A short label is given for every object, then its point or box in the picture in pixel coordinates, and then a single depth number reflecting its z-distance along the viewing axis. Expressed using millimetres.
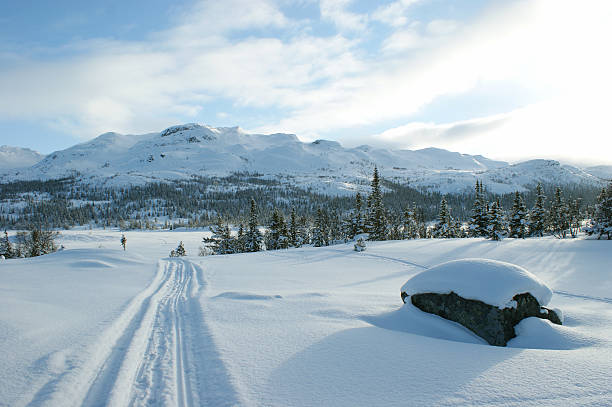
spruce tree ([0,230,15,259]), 46591
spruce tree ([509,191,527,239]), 38406
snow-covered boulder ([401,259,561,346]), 6055
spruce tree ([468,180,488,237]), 37906
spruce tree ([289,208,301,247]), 47406
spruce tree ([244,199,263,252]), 43825
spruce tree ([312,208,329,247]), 50125
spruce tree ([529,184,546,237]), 40438
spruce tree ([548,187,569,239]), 46750
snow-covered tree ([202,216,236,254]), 45375
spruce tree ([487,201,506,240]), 35688
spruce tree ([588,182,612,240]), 26703
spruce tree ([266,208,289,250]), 45256
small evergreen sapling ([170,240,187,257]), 48781
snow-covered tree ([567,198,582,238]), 51581
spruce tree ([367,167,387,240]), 42625
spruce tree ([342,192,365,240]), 43031
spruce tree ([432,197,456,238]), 46656
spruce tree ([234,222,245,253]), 45075
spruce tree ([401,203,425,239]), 55994
